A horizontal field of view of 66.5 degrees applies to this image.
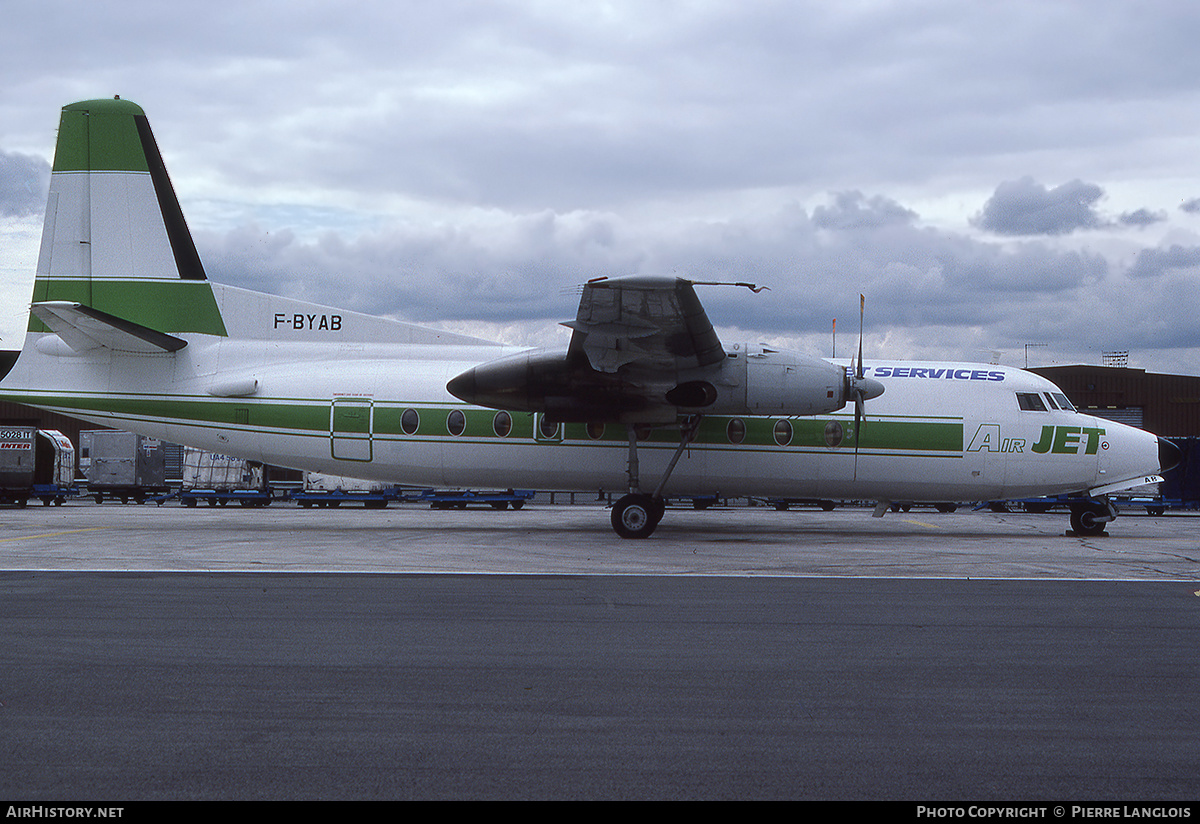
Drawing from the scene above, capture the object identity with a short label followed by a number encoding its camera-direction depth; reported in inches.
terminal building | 2036.2
